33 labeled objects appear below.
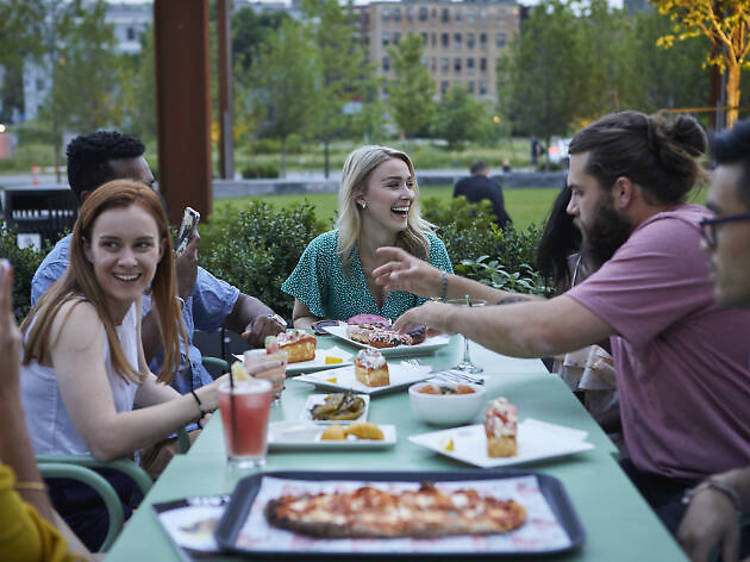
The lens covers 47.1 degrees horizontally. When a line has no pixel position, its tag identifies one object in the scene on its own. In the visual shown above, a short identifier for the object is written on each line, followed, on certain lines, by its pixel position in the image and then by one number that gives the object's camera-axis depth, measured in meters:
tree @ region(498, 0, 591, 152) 22.11
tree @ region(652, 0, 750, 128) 7.74
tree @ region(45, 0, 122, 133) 14.55
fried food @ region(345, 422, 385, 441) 2.04
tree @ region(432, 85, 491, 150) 34.19
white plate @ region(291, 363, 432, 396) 2.52
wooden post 6.48
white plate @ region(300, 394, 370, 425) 2.21
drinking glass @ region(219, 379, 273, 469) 1.81
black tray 1.41
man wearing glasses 1.76
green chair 2.10
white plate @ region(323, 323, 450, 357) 3.06
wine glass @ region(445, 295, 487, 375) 2.71
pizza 1.46
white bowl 2.16
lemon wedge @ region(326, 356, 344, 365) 2.87
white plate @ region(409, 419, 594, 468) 1.88
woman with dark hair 2.84
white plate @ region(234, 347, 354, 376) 2.80
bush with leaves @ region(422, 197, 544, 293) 4.90
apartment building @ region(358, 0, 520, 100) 45.66
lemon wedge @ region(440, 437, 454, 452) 1.94
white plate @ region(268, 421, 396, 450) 2.01
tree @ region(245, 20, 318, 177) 28.14
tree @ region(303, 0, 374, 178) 28.84
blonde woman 3.96
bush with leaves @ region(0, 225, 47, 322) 4.76
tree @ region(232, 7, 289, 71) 44.88
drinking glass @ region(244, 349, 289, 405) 2.21
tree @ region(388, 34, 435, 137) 31.28
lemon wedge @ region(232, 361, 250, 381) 1.94
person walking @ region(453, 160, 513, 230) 9.57
